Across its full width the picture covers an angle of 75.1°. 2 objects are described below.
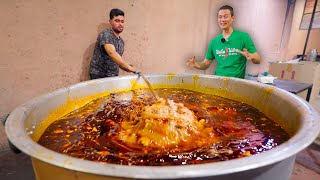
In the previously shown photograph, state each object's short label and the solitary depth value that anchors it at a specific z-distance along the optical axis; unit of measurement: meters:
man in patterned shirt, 2.94
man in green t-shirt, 2.91
